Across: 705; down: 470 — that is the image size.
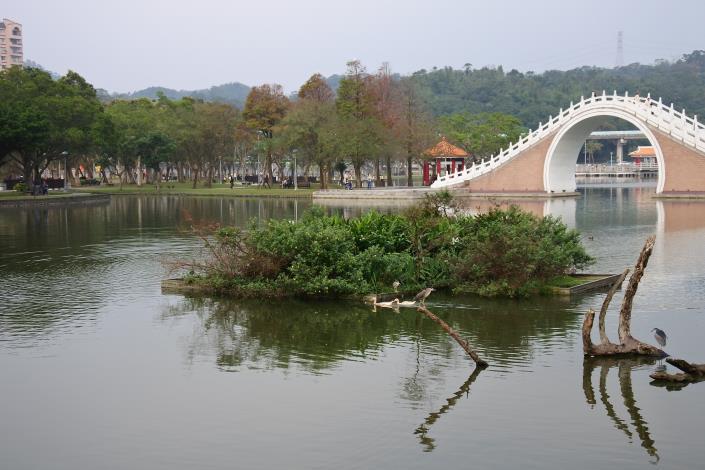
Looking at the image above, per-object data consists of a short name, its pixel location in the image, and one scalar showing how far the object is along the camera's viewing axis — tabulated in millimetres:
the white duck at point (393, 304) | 13905
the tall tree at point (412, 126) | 62250
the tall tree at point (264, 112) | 70512
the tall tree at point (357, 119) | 59094
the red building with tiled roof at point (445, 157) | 65188
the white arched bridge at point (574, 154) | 49000
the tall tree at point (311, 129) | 60625
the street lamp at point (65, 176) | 65044
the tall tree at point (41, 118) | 51375
